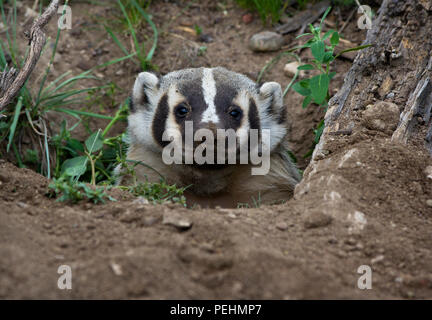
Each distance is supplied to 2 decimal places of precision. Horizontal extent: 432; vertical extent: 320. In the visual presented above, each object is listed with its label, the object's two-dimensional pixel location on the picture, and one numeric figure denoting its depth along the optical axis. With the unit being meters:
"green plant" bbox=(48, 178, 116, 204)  2.53
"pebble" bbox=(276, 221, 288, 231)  2.37
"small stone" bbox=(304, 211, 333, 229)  2.39
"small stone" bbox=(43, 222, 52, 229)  2.29
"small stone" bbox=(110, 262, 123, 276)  1.93
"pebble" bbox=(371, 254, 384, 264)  2.20
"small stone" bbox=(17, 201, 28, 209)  2.47
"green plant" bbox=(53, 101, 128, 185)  3.88
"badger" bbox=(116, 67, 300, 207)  3.35
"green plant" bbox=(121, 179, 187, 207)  2.99
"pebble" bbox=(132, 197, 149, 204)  2.71
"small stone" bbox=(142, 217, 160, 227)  2.31
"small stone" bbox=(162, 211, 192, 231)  2.26
